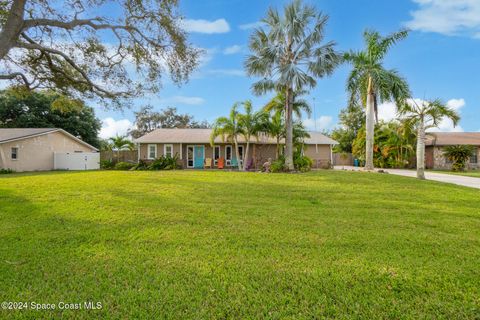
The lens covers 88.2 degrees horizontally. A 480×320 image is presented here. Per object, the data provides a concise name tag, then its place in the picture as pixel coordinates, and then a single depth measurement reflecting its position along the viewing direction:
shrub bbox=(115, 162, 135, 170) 20.30
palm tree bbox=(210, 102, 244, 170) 18.05
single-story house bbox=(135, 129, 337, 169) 22.16
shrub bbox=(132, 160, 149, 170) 19.50
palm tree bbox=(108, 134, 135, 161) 23.31
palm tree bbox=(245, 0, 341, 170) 15.00
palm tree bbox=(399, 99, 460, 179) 13.35
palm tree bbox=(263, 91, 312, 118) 17.28
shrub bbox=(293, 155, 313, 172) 17.05
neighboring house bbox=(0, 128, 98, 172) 20.11
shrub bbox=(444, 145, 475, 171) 20.61
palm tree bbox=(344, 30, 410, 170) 15.82
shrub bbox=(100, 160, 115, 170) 21.42
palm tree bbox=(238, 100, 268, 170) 17.75
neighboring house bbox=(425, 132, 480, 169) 24.73
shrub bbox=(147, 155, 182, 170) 19.55
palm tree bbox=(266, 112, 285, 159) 18.02
